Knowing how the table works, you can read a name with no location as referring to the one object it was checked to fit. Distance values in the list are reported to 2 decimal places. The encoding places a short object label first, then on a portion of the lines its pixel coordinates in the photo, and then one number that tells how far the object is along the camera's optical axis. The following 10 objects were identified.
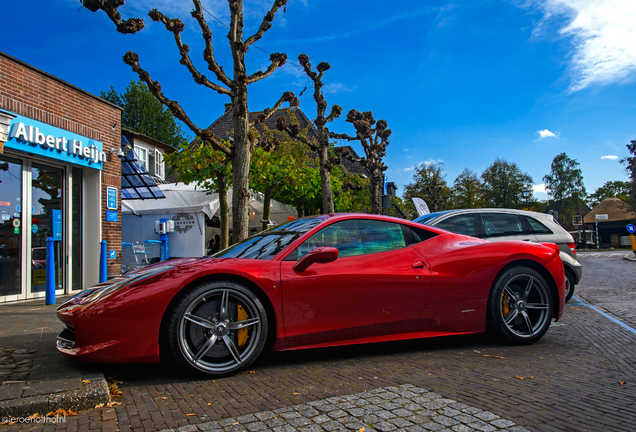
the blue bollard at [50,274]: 7.44
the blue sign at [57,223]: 9.05
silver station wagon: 7.22
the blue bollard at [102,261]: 9.05
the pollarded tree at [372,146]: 17.53
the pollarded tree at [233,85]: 7.61
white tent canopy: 14.56
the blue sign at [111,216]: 10.18
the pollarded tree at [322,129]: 13.38
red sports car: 3.09
